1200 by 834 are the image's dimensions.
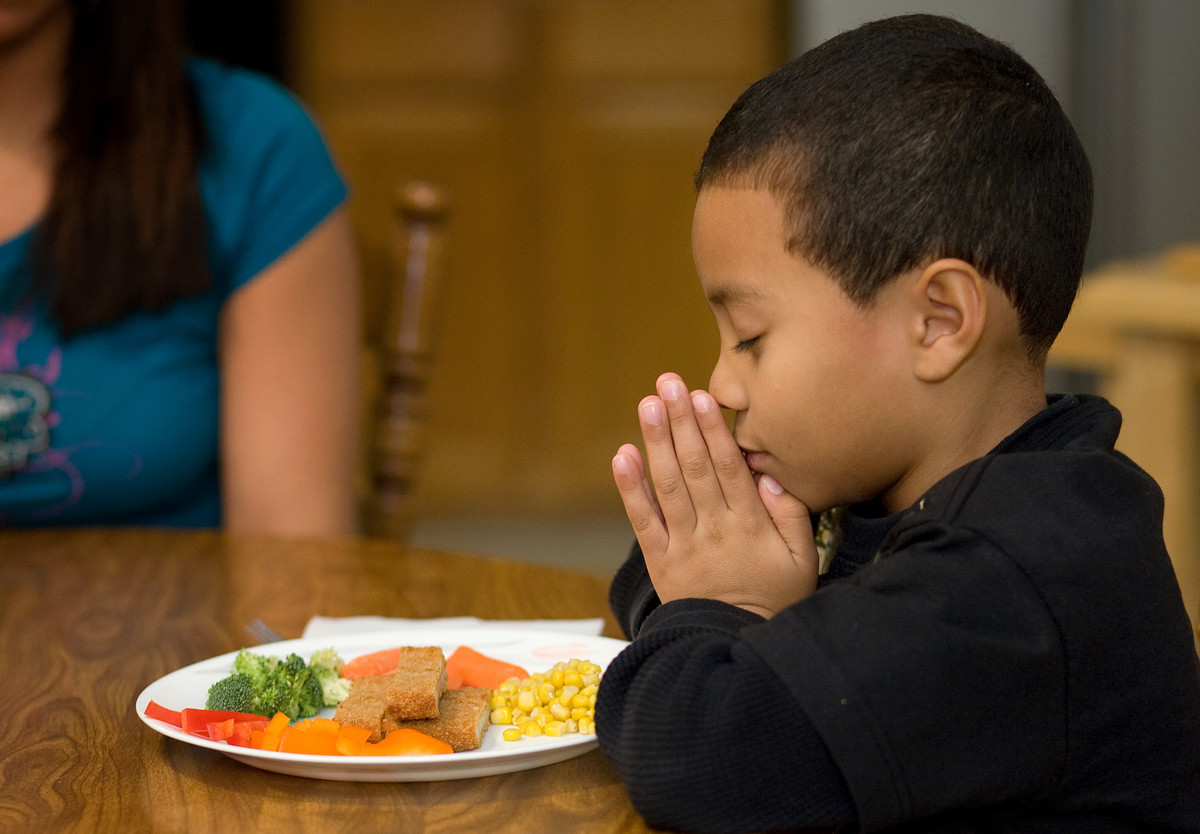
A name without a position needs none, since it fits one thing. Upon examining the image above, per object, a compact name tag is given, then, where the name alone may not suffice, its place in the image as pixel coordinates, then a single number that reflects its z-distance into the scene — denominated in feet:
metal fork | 4.96
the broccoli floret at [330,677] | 4.56
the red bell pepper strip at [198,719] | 4.35
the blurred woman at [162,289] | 6.24
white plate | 4.20
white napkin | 4.98
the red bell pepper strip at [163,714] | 4.41
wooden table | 4.17
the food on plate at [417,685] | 4.33
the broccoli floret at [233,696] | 4.44
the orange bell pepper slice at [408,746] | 4.26
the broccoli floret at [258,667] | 4.48
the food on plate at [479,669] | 4.64
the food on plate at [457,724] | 4.31
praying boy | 4.12
